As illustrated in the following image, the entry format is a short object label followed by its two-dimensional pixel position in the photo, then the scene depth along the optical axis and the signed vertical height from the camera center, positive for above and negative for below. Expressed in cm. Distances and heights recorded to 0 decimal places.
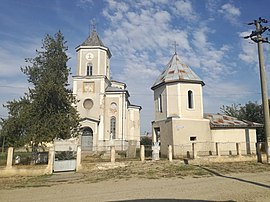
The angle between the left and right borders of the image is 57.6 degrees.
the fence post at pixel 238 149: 1941 -96
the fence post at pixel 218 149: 1885 -93
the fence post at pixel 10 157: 1423 -113
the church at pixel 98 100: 2970 +481
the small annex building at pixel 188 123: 2102 +121
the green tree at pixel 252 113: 3521 +348
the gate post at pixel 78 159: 1565 -138
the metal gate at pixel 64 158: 1549 -144
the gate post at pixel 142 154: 1775 -121
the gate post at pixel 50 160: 1496 -138
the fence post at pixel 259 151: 1943 -117
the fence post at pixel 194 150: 1799 -99
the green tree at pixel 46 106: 1722 +229
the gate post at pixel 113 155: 1678 -124
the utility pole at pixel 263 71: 1888 +521
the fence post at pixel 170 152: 1778 -109
